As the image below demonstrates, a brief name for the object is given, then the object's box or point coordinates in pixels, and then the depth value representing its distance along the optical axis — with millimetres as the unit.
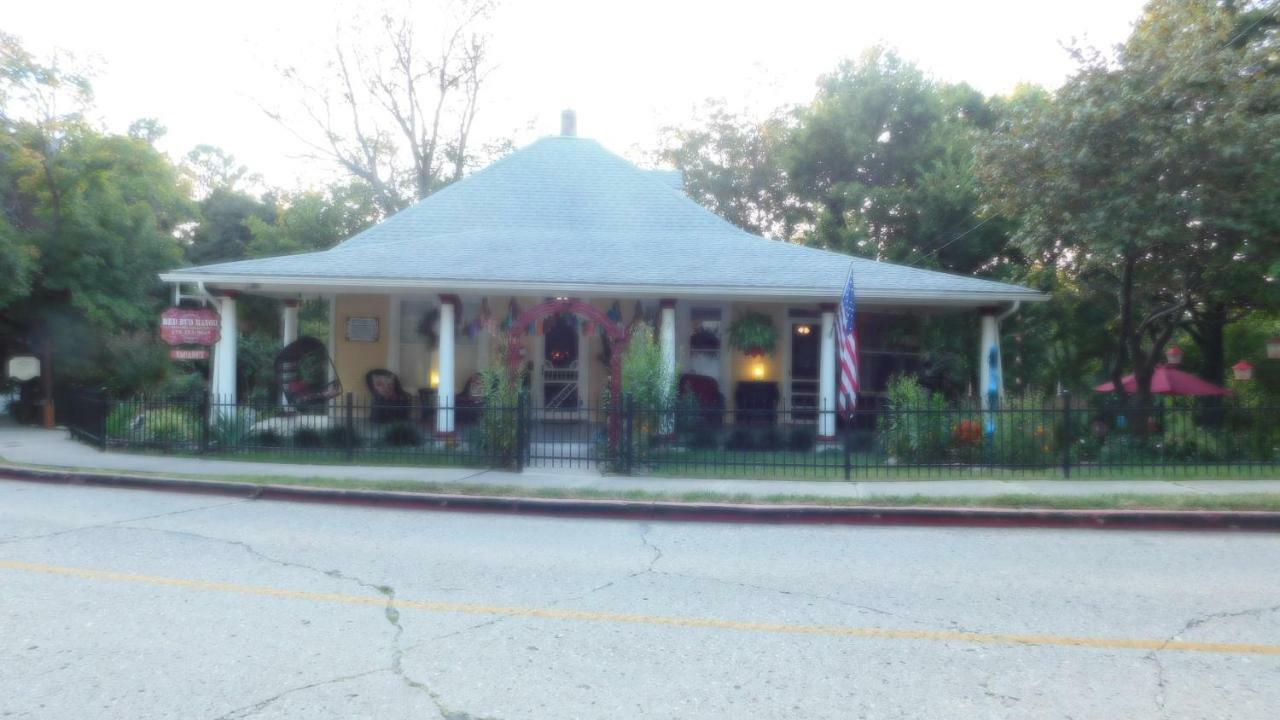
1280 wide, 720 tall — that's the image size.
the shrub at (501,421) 14109
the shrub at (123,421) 16500
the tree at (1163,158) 13406
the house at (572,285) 16422
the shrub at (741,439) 14680
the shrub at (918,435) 13742
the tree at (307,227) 34531
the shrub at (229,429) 15883
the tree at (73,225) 22000
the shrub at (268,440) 15938
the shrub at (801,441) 15344
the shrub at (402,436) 15188
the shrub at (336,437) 15422
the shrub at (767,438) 14977
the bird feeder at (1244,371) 24000
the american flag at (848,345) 14859
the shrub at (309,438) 15633
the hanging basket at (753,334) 18797
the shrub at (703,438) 14516
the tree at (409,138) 33062
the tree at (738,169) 37438
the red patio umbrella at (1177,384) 21000
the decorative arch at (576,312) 16031
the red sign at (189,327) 16125
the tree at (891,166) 25641
